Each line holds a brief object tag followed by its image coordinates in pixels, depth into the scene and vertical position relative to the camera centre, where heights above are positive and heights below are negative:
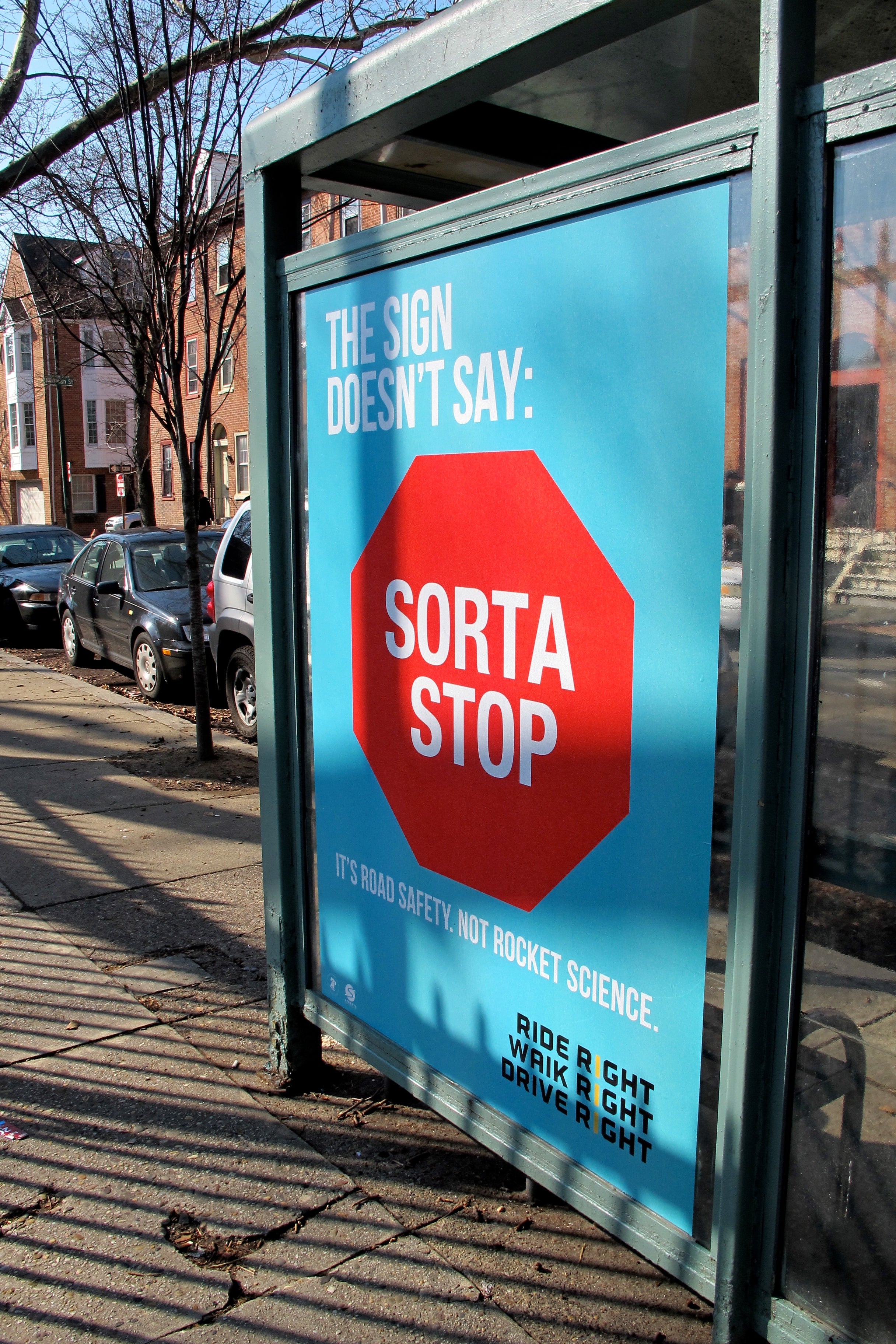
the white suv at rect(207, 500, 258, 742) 8.98 -0.77
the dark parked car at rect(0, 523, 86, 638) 15.85 -0.63
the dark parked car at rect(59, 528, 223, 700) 10.80 -0.77
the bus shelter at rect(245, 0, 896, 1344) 1.96 -0.19
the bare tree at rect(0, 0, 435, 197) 6.97 +3.08
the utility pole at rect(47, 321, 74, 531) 26.67 +2.06
